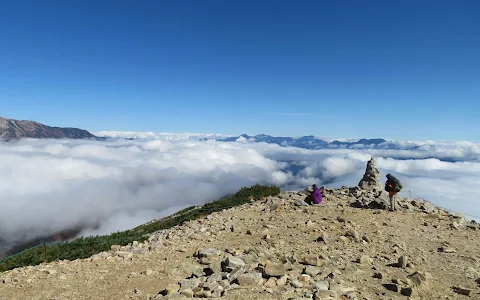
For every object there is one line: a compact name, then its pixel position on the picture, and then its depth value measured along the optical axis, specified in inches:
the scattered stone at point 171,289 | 366.0
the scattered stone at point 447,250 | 543.3
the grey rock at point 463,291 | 370.3
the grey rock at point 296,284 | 358.9
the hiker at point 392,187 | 821.9
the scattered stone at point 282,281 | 365.7
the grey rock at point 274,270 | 385.5
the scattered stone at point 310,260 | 441.4
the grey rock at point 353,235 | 574.0
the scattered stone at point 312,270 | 400.8
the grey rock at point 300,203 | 871.9
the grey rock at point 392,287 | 365.1
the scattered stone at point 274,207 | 840.3
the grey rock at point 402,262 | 446.6
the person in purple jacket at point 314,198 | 882.8
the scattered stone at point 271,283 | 361.4
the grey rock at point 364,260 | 456.4
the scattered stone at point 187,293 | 350.0
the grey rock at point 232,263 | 410.0
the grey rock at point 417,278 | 383.3
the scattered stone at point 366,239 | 573.3
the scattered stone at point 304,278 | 376.0
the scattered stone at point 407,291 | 354.6
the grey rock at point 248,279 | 370.0
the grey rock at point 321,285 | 347.9
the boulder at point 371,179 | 1105.3
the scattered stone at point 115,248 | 604.4
